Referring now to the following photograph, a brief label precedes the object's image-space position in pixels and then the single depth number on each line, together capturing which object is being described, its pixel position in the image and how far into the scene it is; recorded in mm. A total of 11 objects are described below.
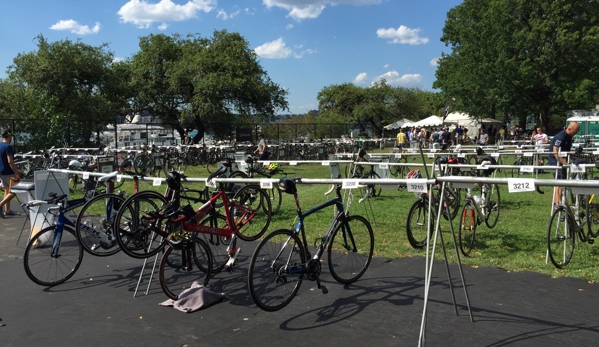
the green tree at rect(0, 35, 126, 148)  21766
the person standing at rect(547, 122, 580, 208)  9414
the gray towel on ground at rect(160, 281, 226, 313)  4809
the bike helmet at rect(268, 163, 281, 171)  11702
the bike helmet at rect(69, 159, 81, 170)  12684
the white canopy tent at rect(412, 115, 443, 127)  37206
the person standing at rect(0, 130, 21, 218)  9594
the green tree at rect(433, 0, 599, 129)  34062
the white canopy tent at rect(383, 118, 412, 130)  42381
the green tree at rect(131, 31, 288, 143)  29203
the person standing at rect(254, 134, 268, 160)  17602
